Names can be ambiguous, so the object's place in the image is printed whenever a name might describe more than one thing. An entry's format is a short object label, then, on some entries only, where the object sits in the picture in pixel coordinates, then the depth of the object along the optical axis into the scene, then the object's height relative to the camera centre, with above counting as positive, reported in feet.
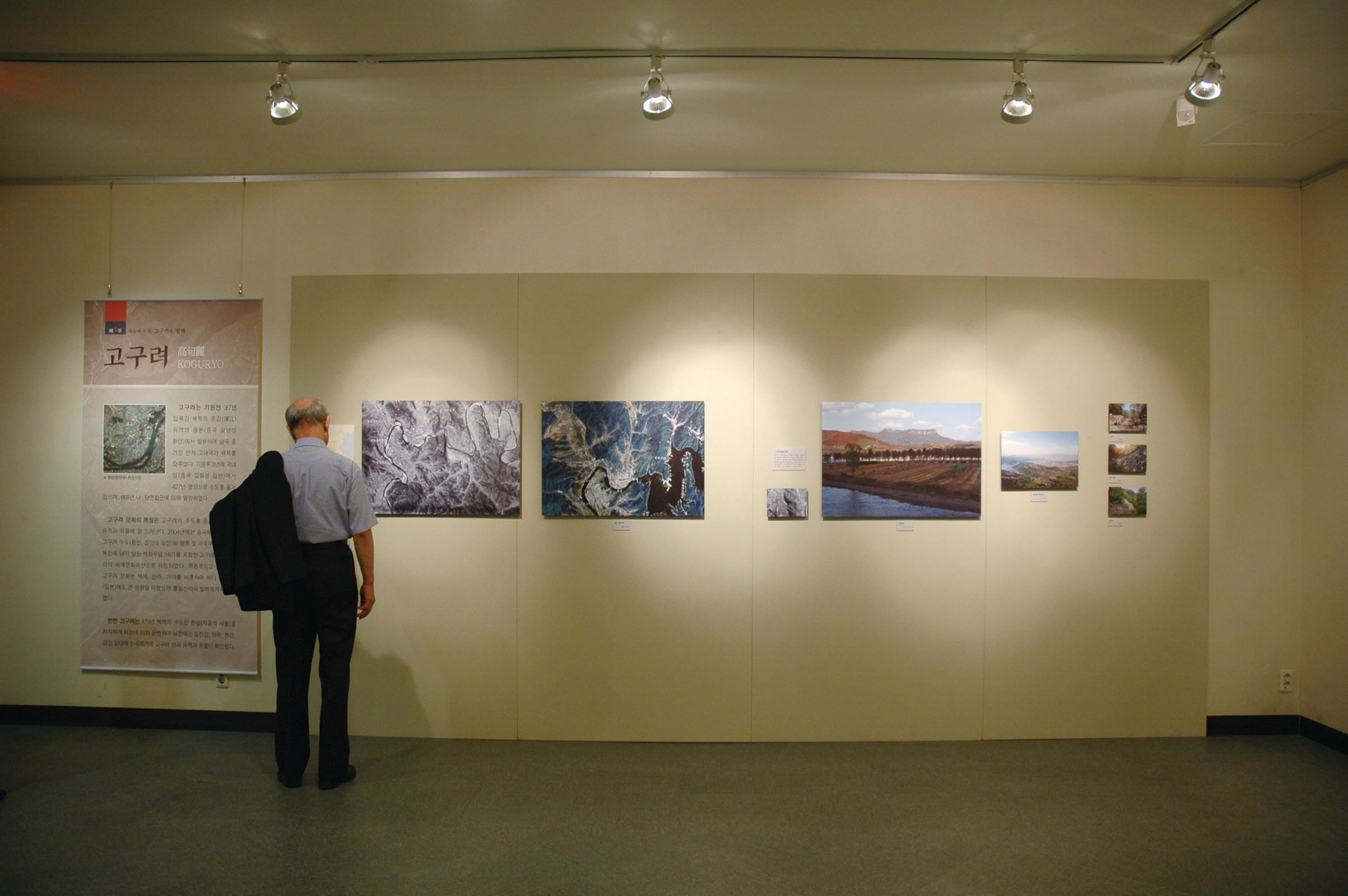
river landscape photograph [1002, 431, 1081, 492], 12.09 -0.02
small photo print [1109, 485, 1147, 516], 12.22 -0.83
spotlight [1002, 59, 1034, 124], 8.81 +5.29
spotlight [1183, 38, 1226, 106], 8.38 +5.30
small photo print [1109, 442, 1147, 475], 12.23 +0.05
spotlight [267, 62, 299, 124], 9.02 +5.36
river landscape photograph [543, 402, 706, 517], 11.87 -0.01
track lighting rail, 8.79 +5.92
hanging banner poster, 12.41 -0.44
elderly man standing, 9.89 -2.47
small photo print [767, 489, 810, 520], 11.87 -0.92
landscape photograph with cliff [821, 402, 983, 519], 11.95 -0.09
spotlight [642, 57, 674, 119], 8.64 +5.22
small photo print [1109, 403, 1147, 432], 12.25 +0.86
